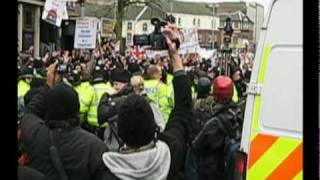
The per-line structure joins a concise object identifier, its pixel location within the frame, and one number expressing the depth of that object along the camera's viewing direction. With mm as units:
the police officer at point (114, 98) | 6707
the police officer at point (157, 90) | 8258
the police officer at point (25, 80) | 8078
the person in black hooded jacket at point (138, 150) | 3004
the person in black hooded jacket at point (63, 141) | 3568
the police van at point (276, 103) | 3393
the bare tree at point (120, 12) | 29212
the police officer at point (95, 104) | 7793
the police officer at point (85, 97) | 7947
